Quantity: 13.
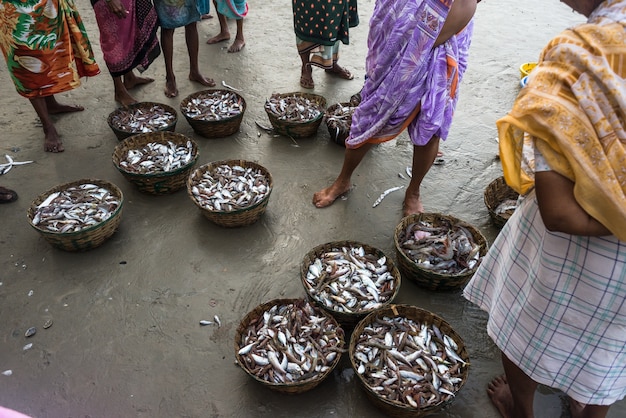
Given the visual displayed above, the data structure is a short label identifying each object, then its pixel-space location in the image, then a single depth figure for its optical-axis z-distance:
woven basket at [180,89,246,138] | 4.43
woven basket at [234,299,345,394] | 2.38
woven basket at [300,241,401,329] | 2.74
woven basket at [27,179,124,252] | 3.14
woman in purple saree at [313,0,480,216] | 2.80
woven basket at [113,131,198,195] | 3.70
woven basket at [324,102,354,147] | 4.45
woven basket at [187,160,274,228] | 3.44
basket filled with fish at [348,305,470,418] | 2.36
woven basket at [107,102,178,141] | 4.28
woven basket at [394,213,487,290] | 2.97
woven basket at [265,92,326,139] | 4.47
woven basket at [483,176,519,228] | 3.62
